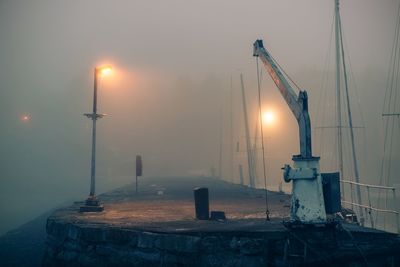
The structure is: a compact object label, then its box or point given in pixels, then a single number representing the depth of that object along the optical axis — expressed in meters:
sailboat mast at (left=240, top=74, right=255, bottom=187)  39.11
